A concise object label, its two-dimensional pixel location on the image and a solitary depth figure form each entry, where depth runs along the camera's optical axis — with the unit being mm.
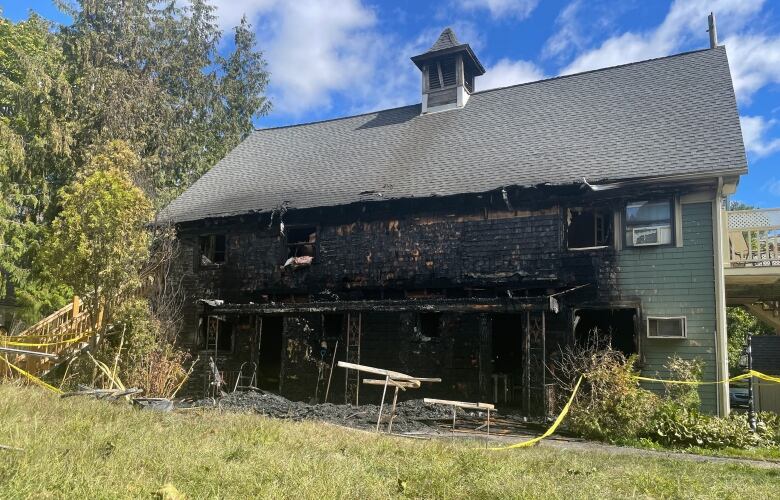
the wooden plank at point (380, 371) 9844
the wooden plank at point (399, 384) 9648
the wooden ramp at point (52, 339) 15023
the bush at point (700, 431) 10094
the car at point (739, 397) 25448
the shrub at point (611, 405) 10375
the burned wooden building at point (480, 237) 12875
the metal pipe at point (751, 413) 10875
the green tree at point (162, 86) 26359
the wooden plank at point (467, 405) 9570
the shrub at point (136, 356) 12953
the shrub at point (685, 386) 11531
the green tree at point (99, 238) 13000
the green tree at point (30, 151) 23594
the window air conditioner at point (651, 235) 13078
